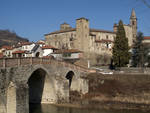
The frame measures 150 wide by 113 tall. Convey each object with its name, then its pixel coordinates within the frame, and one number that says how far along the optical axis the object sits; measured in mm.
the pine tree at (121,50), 54438
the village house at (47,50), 71156
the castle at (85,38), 80062
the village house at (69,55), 66638
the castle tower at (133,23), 109350
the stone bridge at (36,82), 25522
